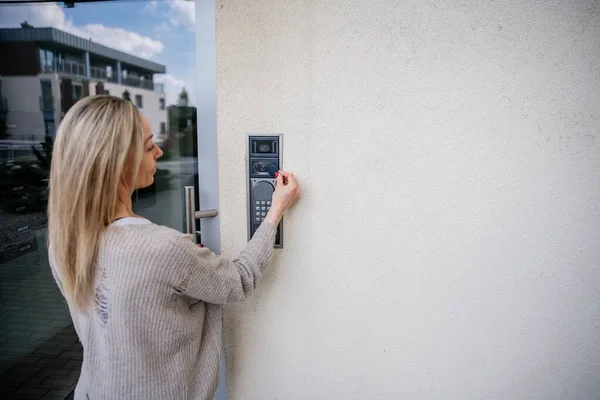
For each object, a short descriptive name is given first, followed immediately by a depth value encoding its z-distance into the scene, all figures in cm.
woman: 85
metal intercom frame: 130
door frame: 130
